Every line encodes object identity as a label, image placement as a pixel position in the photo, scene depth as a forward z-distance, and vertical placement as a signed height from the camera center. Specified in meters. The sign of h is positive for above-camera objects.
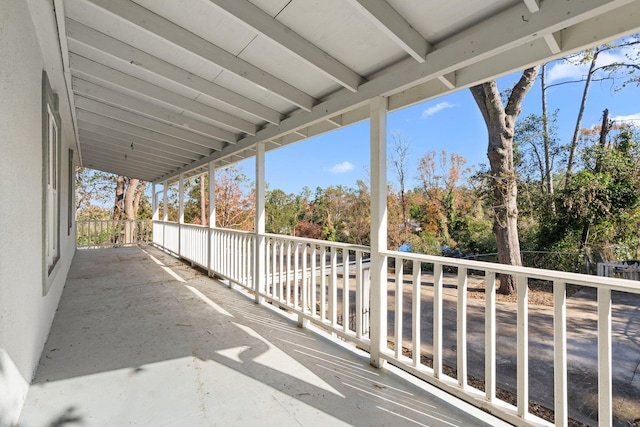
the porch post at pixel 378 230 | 2.56 -0.13
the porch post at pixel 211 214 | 5.84 +0.03
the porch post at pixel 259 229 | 4.28 -0.20
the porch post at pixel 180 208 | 7.77 +0.18
